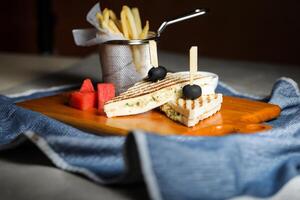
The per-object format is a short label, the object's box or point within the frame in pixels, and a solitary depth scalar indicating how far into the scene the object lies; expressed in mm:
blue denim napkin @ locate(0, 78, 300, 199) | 910
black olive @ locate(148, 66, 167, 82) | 1444
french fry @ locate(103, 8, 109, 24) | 1550
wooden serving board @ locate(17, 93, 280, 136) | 1217
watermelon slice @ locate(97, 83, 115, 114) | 1405
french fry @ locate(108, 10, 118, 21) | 1599
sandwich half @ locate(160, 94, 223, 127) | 1224
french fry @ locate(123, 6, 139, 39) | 1542
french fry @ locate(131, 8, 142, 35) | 1562
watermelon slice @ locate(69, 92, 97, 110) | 1411
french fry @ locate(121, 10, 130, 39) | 1541
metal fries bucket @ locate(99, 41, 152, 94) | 1570
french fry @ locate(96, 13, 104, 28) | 1553
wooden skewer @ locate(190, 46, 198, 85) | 1330
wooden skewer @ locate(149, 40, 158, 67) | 1455
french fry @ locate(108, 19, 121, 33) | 1555
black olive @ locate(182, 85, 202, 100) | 1280
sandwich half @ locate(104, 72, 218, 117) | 1303
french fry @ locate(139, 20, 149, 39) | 1556
